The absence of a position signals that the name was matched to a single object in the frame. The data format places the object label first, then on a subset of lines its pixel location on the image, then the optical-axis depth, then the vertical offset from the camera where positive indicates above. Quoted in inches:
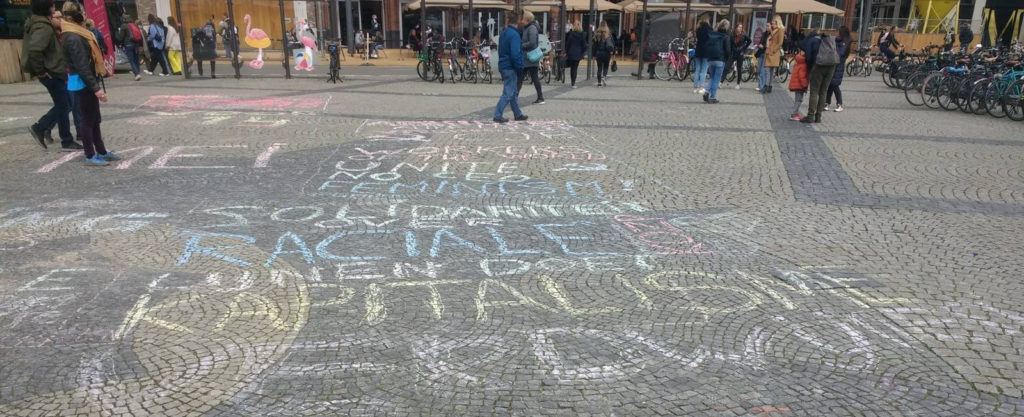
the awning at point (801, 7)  793.6 +39.4
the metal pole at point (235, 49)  637.1 -2.4
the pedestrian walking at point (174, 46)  664.4 +0.7
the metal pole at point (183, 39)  623.4 +7.0
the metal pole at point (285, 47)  649.0 -1.0
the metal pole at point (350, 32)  1029.8 +20.3
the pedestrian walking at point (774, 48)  545.6 -6.0
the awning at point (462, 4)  724.7 +43.5
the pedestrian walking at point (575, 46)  587.5 -2.9
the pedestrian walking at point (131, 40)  637.3 +6.9
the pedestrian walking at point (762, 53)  571.1 -10.9
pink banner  625.3 +31.9
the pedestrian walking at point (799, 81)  406.9 -24.7
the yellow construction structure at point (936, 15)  1047.0 +40.9
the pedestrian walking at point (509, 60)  389.1 -9.5
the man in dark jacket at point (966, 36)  920.6 +3.3
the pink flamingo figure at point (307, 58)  678.5 -12.3
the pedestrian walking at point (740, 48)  622.5 -6.5
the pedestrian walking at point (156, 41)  637.9 +6.1
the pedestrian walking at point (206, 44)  639.8 +2.6
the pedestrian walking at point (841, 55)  411.2 -9.5
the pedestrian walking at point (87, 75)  251.6 -10.2
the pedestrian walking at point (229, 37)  645.9 +10.4
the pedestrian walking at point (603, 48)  613.0 -5.0
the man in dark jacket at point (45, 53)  268.2 -1.6
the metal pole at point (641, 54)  698.0 -13.2
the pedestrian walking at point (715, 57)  493.7 -11.7
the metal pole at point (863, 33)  881.5 +9.3
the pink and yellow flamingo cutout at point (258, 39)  832.9 +9.3
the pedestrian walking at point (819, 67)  383.2 -15.5
